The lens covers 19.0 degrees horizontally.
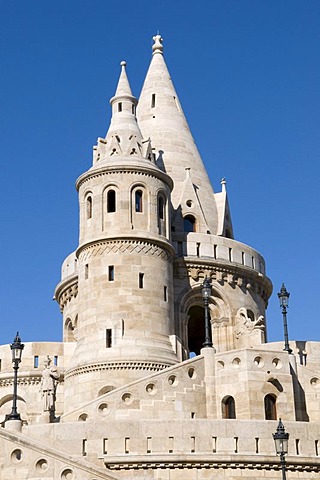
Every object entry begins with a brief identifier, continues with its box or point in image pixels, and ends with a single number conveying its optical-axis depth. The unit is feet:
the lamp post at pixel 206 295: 96.50
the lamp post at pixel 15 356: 81.46
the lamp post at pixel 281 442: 72.94
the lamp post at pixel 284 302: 99.60
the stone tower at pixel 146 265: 102.17
